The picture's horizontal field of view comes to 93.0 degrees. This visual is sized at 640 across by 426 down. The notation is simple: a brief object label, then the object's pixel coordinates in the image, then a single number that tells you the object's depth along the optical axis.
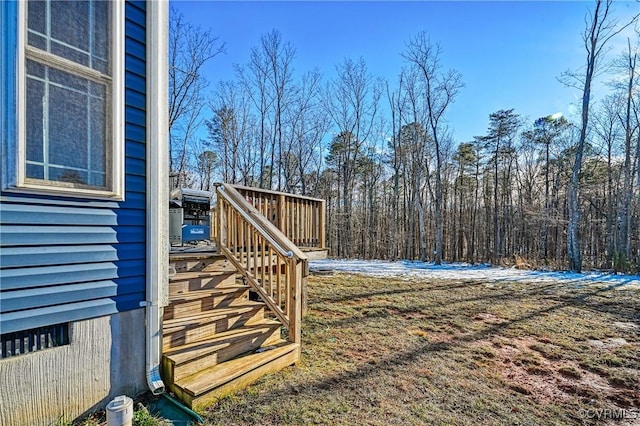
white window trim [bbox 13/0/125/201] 2.17
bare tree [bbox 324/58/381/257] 18.14
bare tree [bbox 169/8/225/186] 12.63
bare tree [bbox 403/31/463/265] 14.71
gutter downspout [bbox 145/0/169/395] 2.57
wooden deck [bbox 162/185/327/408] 2.56
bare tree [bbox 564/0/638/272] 11.17
